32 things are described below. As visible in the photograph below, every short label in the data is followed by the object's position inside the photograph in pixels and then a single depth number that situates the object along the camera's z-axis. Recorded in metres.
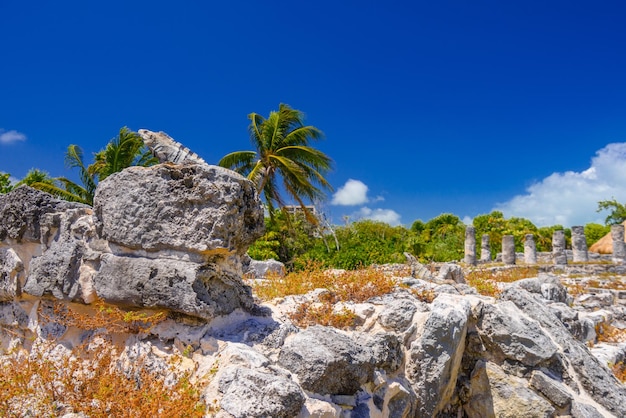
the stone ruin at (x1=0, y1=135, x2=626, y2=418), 2.93
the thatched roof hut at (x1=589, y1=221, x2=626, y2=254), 29.25
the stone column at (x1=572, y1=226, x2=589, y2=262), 24.41
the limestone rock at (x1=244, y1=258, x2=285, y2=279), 7.71
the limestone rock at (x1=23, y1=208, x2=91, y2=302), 3.28
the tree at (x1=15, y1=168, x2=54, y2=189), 16.11
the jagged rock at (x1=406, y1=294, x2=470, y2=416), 3.75
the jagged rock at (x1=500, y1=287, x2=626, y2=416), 4.04
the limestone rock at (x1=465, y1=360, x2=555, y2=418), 3.87
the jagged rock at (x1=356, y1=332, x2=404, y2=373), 3.43
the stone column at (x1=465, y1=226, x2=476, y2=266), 26.17
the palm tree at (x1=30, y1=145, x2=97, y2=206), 14.82
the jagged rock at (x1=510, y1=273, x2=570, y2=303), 6.41
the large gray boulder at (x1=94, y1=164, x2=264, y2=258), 3.10
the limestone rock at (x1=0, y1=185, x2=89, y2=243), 3.60
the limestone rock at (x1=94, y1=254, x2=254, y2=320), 2.98
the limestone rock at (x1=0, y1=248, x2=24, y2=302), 3.65
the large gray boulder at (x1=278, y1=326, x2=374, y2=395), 2.88
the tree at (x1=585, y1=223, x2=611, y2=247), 40.50
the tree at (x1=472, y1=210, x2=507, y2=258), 38.06
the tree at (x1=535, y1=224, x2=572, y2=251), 39.69
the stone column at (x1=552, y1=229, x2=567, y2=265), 23.41
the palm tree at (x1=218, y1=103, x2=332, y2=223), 16.02
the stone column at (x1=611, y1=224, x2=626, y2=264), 22.88
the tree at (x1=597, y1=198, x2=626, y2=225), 41.28
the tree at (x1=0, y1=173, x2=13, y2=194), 19.42
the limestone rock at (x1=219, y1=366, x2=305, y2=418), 2.45
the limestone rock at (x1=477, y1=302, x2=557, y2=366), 4.07
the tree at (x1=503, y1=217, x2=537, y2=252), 37.22
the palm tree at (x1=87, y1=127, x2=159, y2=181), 14.73
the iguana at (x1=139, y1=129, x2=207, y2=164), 4.81
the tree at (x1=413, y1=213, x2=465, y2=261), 25.61
